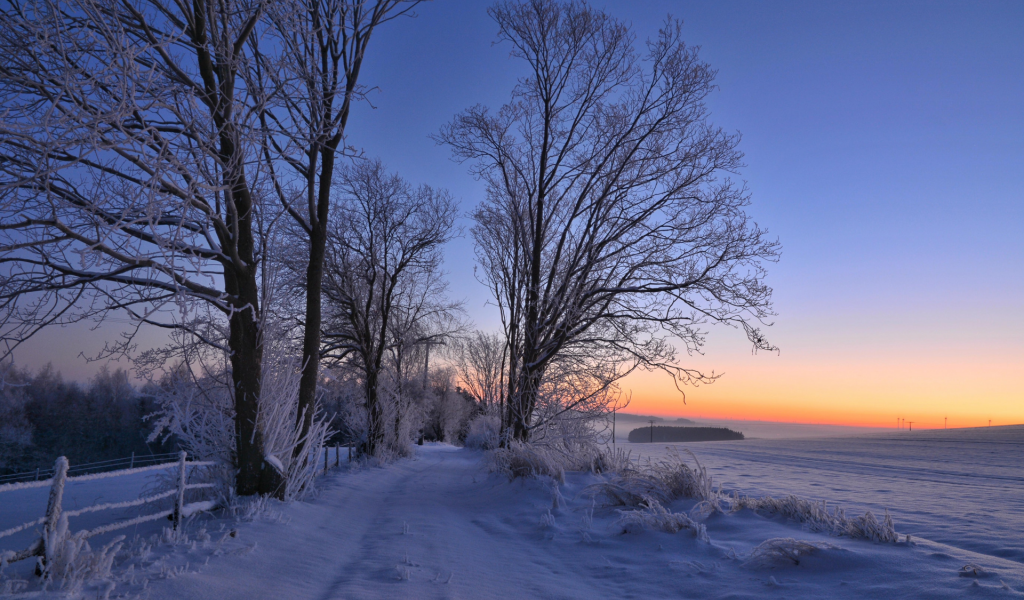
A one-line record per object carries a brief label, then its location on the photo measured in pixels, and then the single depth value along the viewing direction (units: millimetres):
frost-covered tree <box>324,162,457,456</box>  18094
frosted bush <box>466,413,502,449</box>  28881
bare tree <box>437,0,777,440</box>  10938
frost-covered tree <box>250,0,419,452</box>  7496
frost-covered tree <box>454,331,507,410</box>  26433
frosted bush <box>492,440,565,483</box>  9469
